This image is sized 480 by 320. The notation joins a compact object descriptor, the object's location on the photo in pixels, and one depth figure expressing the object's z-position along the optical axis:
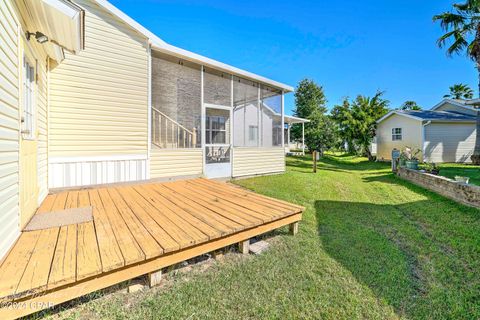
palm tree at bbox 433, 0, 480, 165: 10.55
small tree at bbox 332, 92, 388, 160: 18.12
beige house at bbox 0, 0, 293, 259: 2.46
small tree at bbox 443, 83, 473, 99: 24.28
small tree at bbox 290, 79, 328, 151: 19.59
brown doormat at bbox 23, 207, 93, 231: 2.71
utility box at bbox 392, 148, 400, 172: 9.99
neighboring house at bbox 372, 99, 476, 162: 13.20
